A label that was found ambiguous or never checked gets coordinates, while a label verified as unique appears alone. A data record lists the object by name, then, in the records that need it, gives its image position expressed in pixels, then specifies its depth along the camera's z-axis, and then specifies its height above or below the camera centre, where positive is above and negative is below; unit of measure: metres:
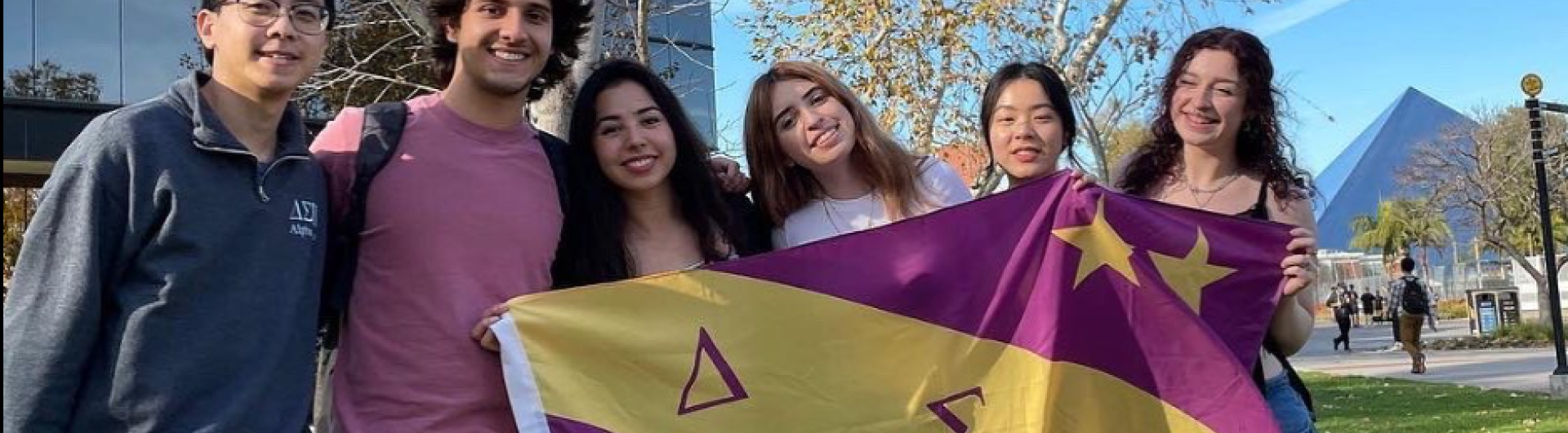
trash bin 23.06 -0.45
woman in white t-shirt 3.82 +0.46
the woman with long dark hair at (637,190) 3.41 +0.37
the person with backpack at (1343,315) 22.03 -0.41
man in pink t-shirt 2.96 +0.23
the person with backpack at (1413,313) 16.09 -0.31
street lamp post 12.59 +0.86
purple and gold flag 3.34 -0.04
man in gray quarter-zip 2.36 +0.14
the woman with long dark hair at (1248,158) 3.62 +0.40
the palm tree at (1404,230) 47.28 +2.39
